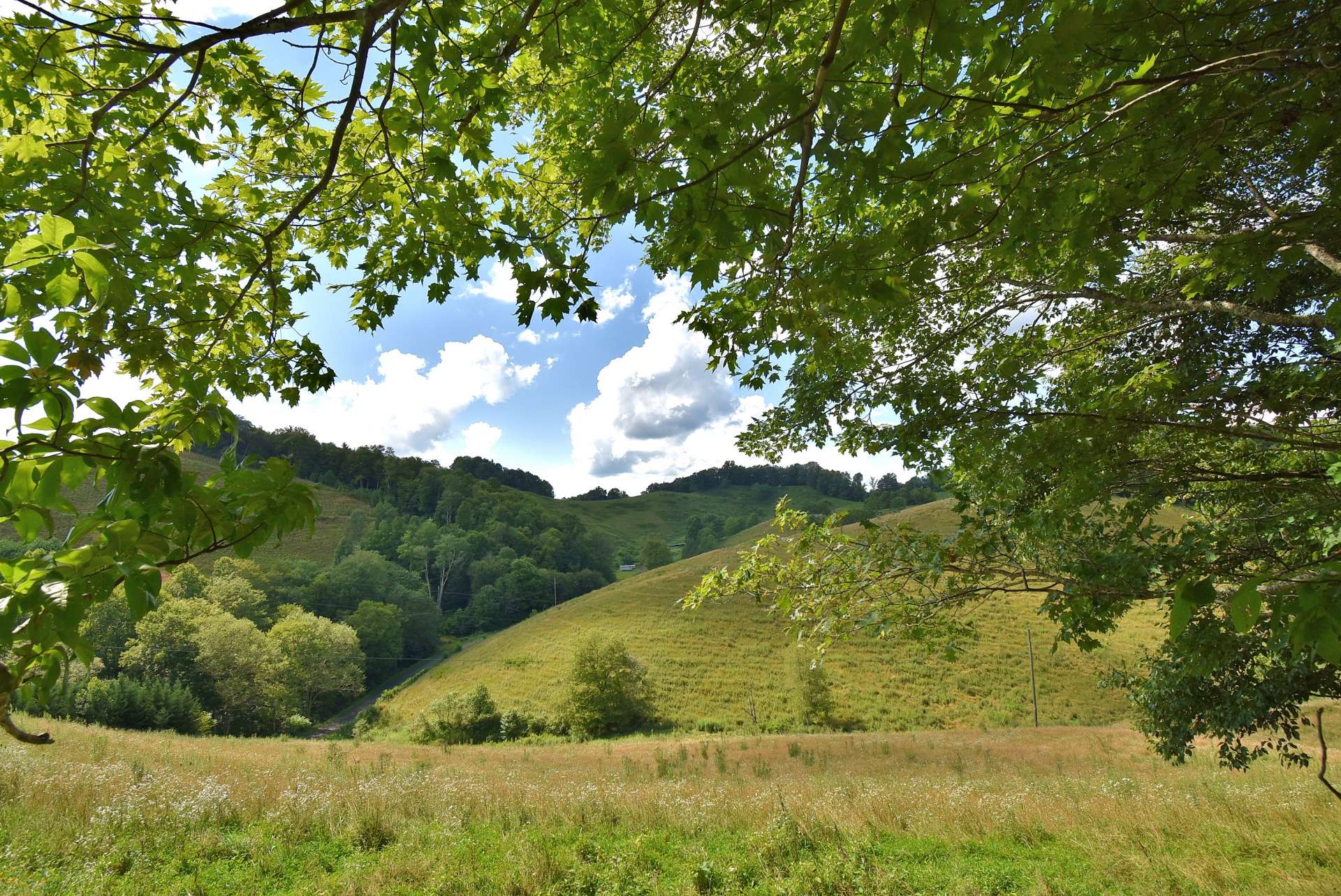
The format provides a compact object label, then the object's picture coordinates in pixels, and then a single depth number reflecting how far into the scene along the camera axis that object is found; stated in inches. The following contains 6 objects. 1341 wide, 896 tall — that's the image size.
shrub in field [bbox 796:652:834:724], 1306.6
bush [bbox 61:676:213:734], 1328.7
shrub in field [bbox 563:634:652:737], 1357.0
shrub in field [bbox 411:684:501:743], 1342.3
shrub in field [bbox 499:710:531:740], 1346.0
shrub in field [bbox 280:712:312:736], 1718.8
